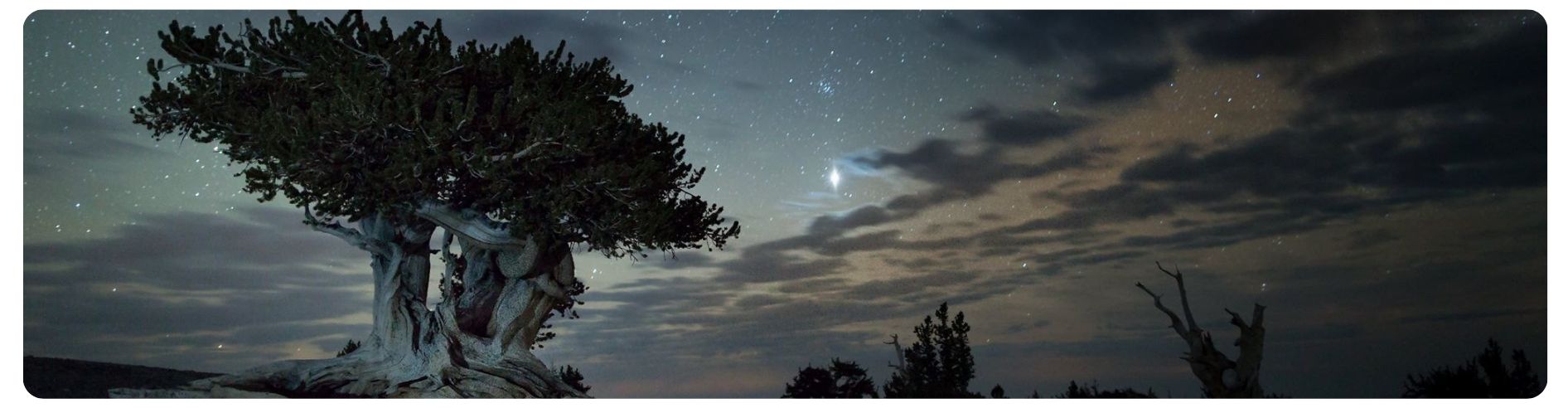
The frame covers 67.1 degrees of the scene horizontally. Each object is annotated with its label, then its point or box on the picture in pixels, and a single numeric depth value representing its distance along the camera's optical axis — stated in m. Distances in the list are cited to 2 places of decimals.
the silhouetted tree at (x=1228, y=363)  18.28
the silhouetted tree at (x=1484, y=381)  19.09
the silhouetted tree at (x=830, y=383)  20.55
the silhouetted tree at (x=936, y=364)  22.30
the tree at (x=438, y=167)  17.75
